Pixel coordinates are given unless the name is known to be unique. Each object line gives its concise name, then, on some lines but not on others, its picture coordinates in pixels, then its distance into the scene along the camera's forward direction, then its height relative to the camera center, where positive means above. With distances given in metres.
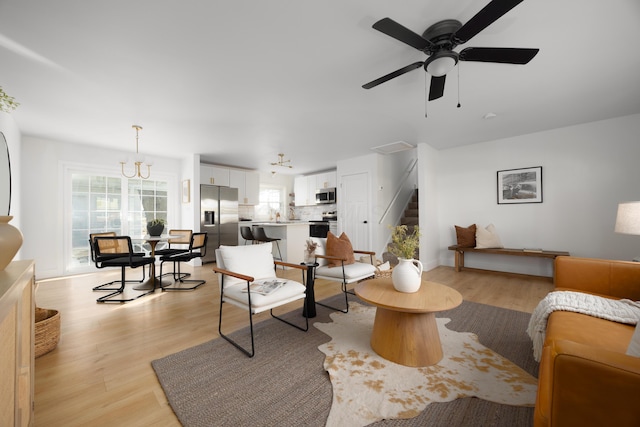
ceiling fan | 1.59 +1.18
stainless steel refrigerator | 5.90 -0.03
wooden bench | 4.03 -0.65
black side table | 2.67 -0.88
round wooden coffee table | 1.82 -0.84
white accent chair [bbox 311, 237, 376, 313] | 2.85 -0.65
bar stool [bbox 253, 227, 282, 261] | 5.41 -0.46
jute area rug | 1.37 -1.10
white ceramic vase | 2.05 -0.51
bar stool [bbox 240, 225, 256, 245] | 5.73 -0.42
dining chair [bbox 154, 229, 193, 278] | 4.02 -0.41
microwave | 7.18 +0.53
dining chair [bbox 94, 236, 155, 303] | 3.34 -0.50
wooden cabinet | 0.82 -0.50
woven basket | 1.98 -0.93
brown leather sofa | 0.72 -0.52
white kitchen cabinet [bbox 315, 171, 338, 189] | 7.33 +1.01
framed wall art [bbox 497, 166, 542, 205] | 4.43 +0.50
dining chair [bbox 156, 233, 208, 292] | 3.84 -0.66
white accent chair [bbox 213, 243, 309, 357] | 2.07 -0.63
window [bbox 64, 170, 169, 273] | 4.80 +0.15
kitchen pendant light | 5.96 +1.32
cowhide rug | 1.43 -1.09
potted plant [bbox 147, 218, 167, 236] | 3.89 -0.20
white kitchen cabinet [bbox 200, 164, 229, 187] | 6.20 +0.99
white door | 5.88 +0.12
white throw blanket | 1.56 -0.62
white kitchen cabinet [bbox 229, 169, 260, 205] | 6.80 +0.82
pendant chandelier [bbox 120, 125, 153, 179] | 3.85 +0.91
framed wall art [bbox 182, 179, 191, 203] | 5.66 +0.54
